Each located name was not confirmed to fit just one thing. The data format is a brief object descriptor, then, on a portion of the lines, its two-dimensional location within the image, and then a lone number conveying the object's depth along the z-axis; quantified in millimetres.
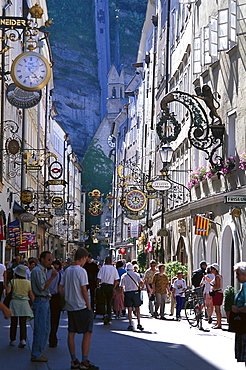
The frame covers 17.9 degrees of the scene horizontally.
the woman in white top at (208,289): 20345
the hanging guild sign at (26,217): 37153
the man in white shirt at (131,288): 18938
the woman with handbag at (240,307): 10117
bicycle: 19494
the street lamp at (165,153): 27734
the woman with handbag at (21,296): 14078
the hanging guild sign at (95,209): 60484
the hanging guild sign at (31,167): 35034
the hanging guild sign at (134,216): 45894
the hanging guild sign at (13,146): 29594
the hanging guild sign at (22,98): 23203
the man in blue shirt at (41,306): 12289
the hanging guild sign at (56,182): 38719
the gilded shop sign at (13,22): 16859
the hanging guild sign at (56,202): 46881
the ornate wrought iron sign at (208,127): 23169
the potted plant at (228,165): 21953
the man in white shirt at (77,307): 11656
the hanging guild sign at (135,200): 39000
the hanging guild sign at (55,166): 69912
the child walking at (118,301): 22609
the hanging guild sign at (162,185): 30264
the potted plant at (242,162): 20500
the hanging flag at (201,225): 25047
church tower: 116662
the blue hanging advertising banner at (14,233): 31914
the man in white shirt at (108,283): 20312
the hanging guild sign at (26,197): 35906
